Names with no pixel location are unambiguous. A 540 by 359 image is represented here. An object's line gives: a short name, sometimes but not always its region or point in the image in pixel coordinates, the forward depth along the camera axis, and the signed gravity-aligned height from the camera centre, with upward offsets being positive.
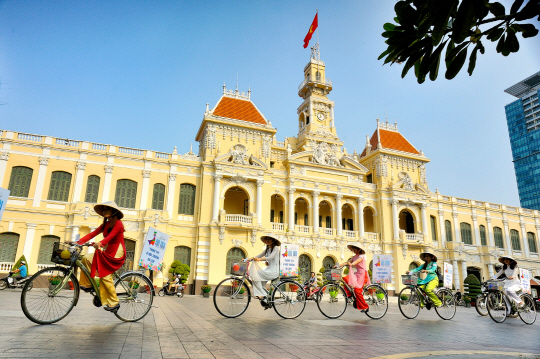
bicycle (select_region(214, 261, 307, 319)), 7.61 -0.34
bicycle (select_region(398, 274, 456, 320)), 9.61 -0.49
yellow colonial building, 24.52 +6.18
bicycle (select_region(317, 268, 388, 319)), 8.53 -0.37
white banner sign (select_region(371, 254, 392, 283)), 19.94 +0.66
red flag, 32.64 +21.74
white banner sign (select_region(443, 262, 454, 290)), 19.66 +0.43
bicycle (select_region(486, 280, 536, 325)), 9.53 -0.53
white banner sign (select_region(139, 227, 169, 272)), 13.94 +1.03
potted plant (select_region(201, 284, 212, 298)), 21.80 -0.68
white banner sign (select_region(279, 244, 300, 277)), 19.27 +1.04
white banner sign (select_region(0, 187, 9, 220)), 9.64 +1.92
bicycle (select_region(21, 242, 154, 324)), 5.35 -0.25
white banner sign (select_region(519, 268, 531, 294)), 18.62 +0.14
